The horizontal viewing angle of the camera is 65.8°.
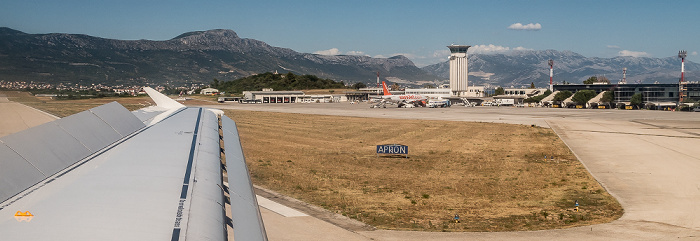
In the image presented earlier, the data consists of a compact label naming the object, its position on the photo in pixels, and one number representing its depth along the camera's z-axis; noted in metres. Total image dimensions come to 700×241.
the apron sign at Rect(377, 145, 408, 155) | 43.50
